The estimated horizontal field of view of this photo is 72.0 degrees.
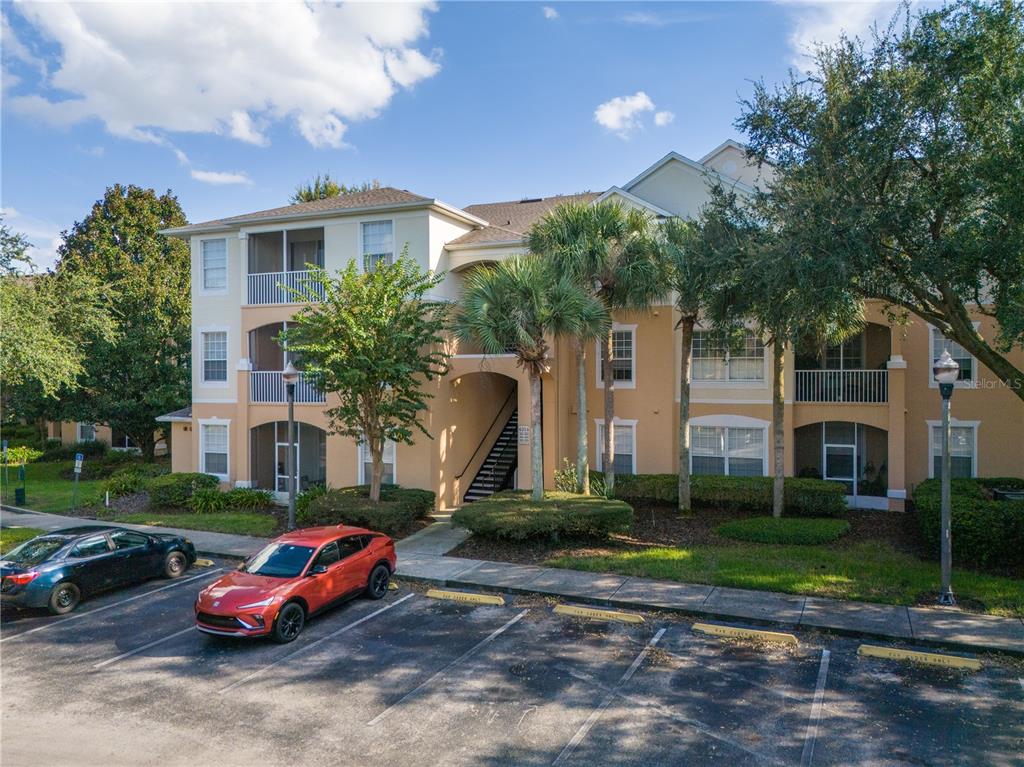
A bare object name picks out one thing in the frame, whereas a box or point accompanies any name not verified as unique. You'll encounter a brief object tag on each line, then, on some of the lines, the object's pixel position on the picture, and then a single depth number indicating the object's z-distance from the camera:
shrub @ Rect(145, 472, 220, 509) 21.89
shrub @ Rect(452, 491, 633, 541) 15.96
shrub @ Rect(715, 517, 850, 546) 15.98
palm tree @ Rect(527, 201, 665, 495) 17.17
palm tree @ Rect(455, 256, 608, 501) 16.22
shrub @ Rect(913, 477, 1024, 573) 13.62
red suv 10.61
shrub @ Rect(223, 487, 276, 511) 21.75
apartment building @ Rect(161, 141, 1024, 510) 19.92
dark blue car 12.30
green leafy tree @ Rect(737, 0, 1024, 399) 11.84
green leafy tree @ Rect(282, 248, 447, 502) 17.62
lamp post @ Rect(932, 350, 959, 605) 11.91
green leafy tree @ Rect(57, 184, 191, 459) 29.34
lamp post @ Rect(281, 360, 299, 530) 17.73
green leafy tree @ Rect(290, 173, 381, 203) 44.47
